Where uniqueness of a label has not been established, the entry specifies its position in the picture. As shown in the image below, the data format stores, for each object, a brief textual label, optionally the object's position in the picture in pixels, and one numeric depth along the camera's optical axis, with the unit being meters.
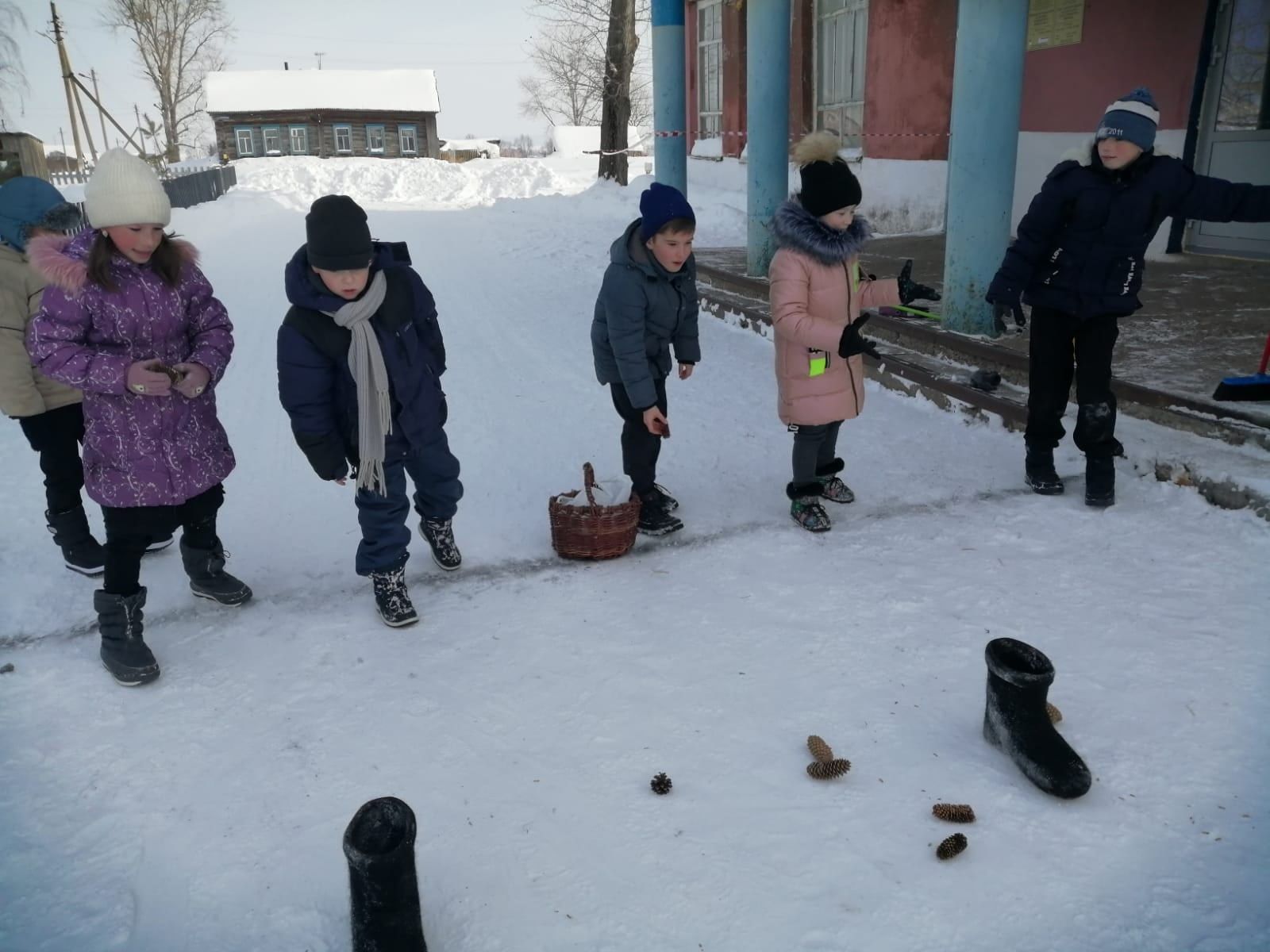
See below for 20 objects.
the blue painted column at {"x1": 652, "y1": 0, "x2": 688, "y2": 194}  10.95
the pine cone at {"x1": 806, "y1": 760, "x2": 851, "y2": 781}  2.52
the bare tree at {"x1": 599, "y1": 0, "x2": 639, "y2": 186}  18.42
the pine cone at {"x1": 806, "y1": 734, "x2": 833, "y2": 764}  2.58
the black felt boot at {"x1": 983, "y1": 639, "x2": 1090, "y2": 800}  2.41
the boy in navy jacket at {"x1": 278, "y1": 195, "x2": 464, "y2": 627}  3.01
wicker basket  3.79
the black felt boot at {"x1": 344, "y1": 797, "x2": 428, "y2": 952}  1.85
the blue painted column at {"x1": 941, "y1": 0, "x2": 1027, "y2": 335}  5.73
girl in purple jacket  2.90
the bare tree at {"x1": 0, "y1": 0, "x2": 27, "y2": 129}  24.48
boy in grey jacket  3.63
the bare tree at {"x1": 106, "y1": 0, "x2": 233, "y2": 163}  37.91
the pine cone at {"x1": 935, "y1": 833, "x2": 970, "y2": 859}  2.22
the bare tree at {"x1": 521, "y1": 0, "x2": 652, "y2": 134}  21.23
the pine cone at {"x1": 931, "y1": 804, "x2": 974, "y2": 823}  2.35
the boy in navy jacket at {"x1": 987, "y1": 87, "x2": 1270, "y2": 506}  3.76
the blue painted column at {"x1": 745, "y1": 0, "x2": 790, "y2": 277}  8.60
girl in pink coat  3.68
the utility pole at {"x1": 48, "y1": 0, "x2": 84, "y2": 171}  33.62
